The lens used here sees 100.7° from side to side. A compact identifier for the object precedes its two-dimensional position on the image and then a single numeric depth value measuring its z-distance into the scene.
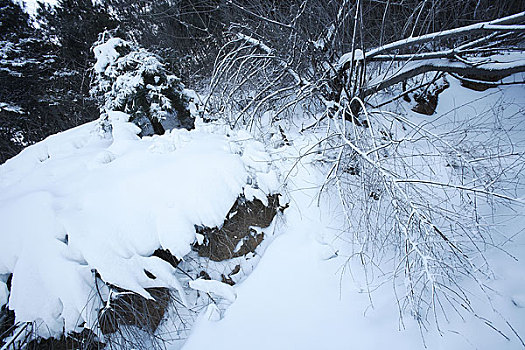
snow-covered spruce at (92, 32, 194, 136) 2.66
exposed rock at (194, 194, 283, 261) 1.75
